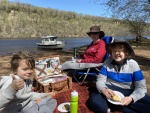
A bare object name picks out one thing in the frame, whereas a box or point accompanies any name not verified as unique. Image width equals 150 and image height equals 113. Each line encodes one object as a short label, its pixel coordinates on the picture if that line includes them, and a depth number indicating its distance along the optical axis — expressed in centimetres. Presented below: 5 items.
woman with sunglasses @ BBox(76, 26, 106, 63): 248
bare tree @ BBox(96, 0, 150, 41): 525
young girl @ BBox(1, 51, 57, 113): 127
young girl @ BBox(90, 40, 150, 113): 170
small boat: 1551
